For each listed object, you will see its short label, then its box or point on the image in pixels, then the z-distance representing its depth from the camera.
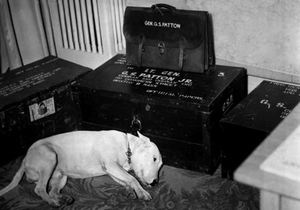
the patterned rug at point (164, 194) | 2.12
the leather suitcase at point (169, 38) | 2.45
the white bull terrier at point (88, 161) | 2.18
